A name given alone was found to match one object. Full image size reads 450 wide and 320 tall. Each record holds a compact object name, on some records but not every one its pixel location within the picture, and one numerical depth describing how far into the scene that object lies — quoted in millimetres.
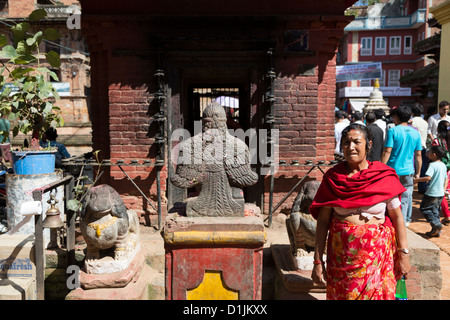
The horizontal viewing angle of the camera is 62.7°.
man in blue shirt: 5421
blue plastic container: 5168
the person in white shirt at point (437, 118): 7812
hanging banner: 17594
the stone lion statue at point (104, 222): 3807
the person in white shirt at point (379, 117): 7043
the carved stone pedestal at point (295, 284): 3752
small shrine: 16948
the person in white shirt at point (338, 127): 8656
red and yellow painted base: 3197
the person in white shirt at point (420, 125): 7776
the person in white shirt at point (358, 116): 8031
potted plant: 5176
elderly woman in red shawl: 2746
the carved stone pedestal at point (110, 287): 3746
